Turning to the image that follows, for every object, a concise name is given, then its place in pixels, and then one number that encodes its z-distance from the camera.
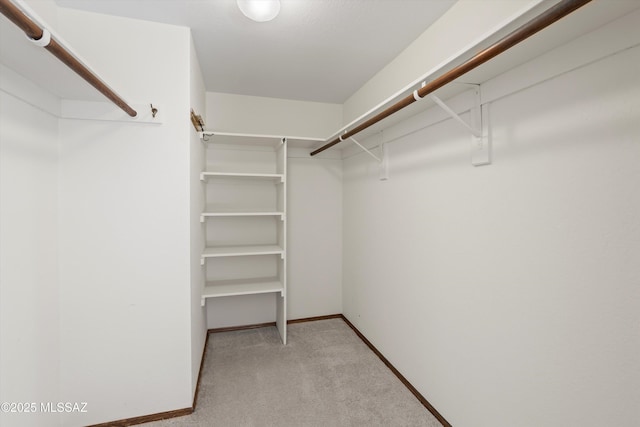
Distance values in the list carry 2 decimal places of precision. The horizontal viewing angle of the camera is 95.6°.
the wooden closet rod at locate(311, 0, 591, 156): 0.78
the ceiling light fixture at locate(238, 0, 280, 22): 1.51
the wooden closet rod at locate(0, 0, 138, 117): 0.80
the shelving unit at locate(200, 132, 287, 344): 2.87
